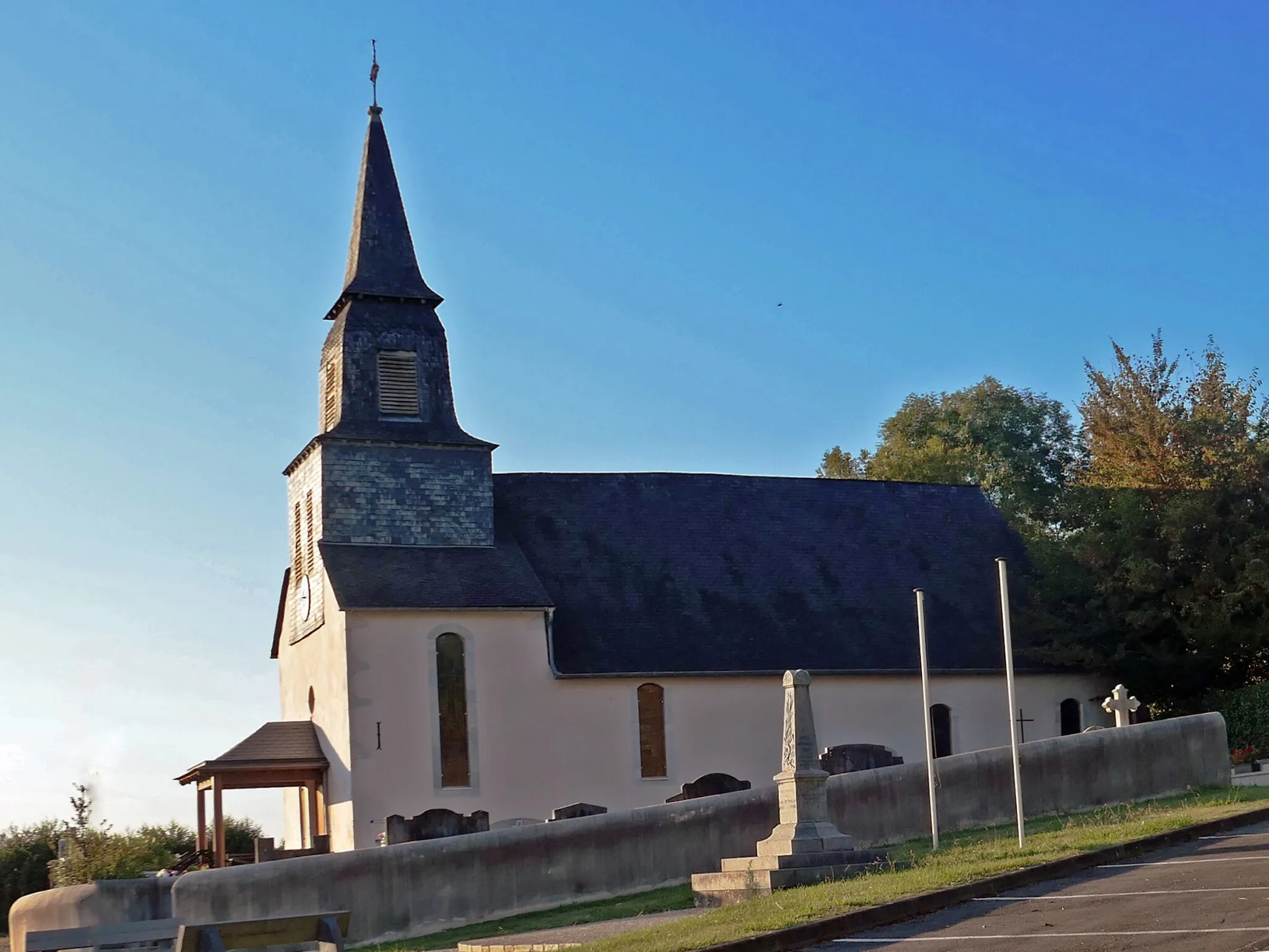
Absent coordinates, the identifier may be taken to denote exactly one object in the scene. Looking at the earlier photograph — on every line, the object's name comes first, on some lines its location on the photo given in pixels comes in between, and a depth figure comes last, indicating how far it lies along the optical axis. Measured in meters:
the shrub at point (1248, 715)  33.81
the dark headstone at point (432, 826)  27.89
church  32.16
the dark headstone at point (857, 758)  33.38
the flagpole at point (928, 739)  21.77
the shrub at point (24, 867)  34.66
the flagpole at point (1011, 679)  19.64
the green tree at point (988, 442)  54.69
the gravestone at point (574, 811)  28.88
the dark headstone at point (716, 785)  33.16
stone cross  27.78
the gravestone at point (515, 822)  30.89
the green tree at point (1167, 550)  34.94
